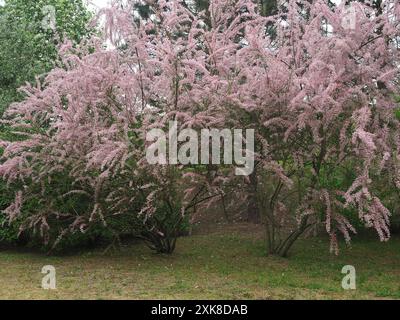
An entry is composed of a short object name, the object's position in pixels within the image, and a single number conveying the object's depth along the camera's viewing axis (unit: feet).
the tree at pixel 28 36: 52.54
